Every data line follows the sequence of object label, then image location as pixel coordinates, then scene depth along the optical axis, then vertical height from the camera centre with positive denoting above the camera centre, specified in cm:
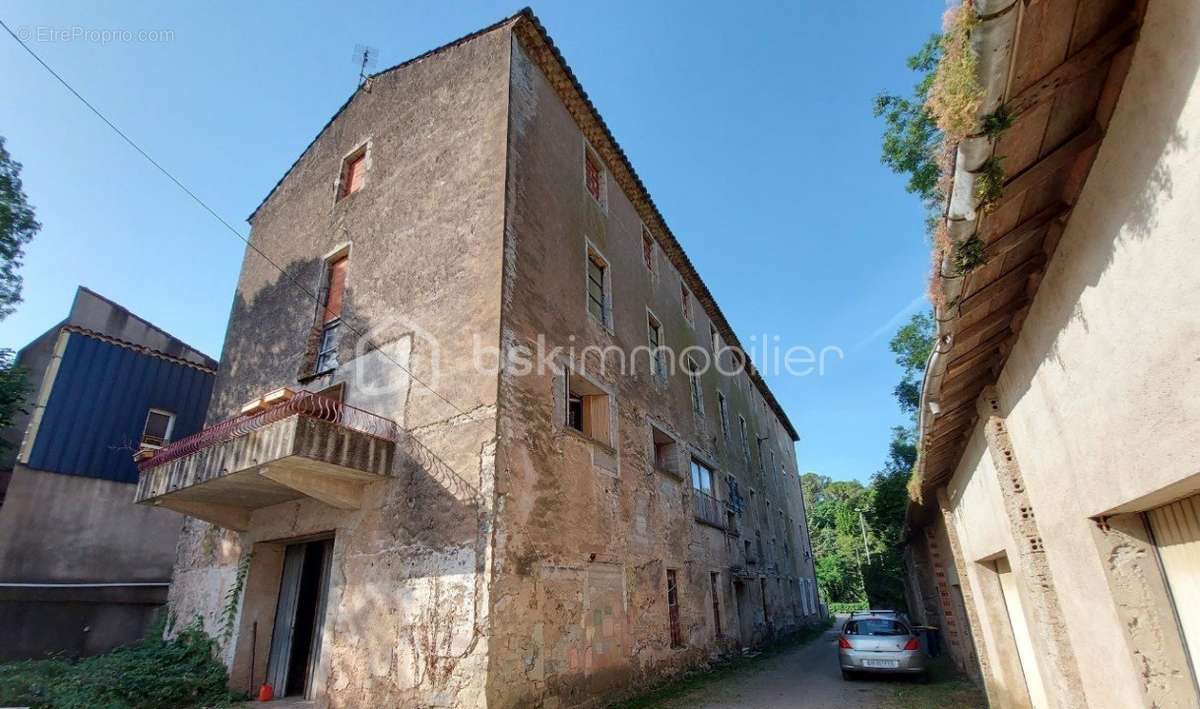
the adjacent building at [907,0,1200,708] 212 +119
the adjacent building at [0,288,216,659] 1172 +194
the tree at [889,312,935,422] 1516 +580
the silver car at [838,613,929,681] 1075 -153
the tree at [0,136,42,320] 1200 +759
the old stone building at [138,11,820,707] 768 +230
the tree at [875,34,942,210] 1142 +870
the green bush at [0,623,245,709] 802 -133
